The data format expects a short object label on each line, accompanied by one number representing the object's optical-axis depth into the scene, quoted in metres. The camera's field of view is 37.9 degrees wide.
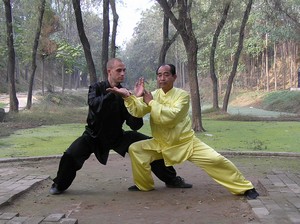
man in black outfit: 5.09
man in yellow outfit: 4.88
